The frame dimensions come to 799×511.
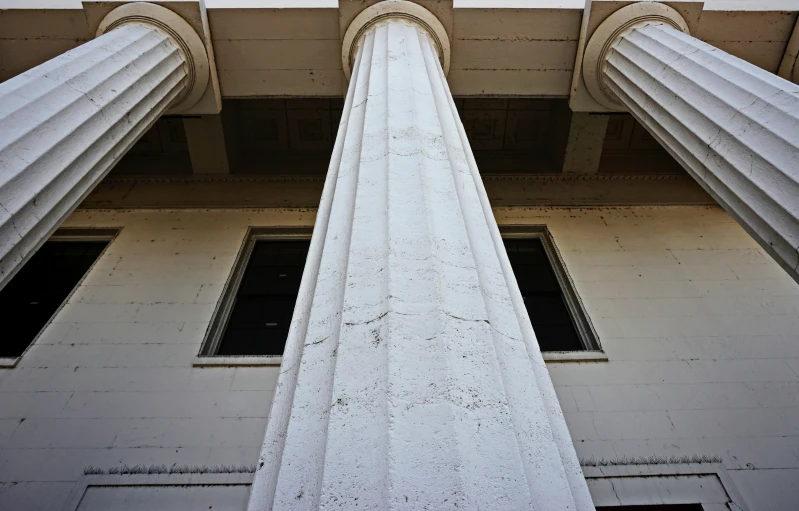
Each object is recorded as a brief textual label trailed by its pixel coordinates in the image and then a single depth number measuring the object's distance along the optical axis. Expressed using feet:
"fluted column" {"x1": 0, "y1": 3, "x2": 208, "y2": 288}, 13.12
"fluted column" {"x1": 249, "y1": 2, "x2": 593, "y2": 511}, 6.12
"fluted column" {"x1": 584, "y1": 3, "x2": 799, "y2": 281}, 13.43
